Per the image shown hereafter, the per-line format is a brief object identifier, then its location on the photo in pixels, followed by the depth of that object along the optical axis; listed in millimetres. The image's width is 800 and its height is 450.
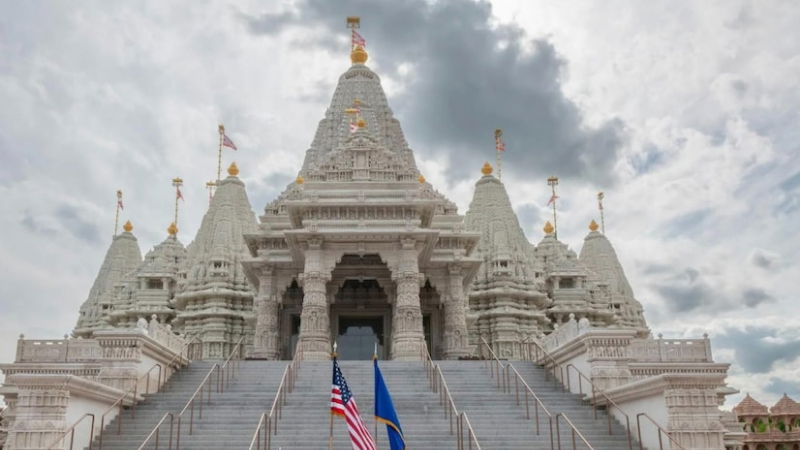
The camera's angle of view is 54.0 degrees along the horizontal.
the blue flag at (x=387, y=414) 12406
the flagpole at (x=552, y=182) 60125
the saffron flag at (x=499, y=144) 55156
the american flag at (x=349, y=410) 12562
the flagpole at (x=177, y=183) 59219
